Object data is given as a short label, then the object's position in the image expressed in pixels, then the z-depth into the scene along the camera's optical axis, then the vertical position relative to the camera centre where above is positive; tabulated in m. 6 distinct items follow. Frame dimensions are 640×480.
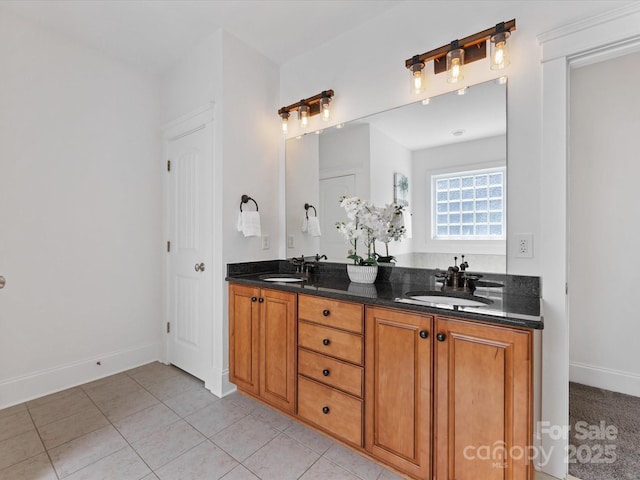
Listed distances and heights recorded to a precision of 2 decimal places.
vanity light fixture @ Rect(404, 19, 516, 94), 1.57 +1.06
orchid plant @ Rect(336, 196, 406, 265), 1.98 +0.11
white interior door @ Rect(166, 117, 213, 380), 2.42 -0.10
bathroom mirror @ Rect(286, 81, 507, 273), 1.73 +0.44
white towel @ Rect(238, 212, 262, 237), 2.33 +0.13
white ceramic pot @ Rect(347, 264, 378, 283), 1.97 -0.21
